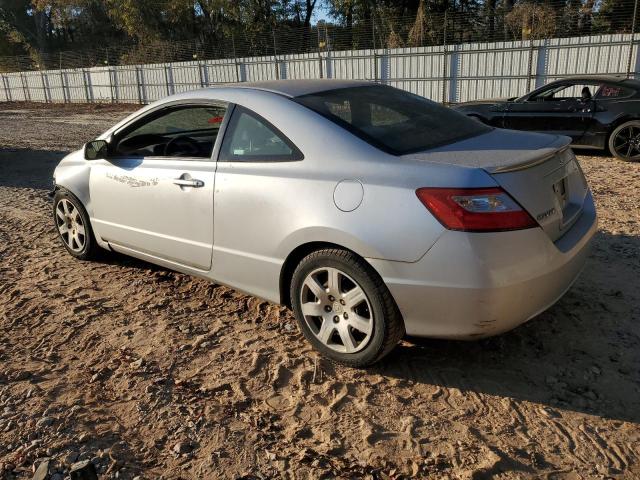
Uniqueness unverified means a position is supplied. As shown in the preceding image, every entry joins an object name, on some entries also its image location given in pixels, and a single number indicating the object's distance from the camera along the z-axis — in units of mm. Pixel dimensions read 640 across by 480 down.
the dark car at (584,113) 8867
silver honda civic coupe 2721
